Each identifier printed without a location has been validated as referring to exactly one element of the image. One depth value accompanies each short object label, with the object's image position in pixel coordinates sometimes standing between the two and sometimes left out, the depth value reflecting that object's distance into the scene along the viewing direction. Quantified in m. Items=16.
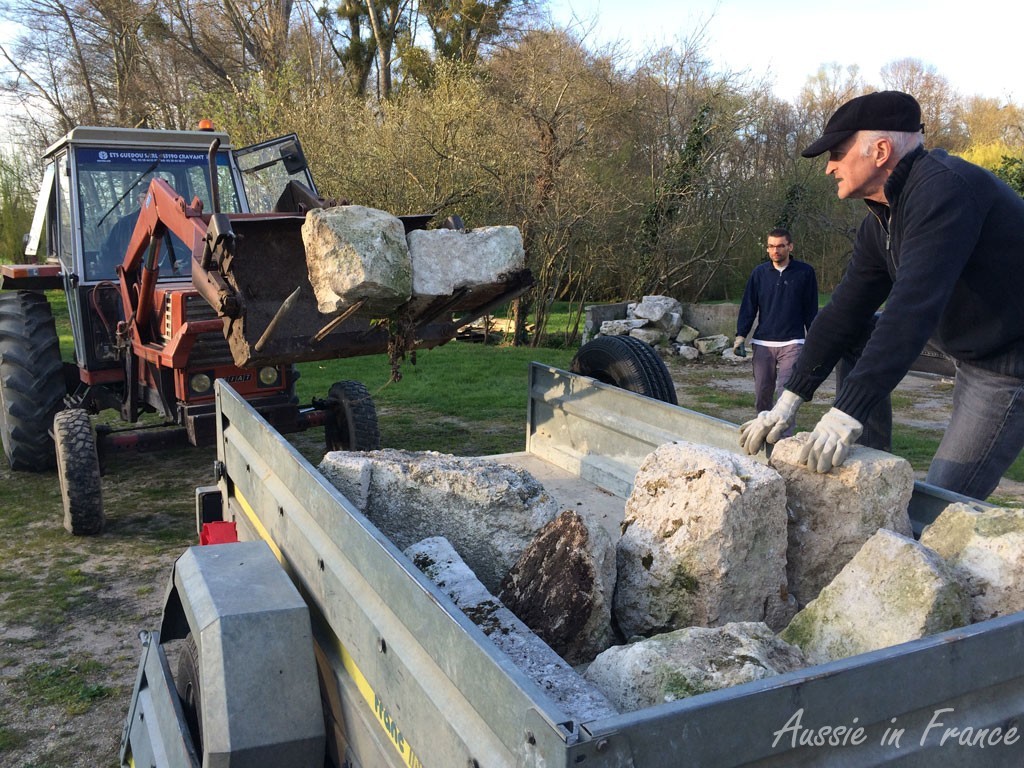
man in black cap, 2.31
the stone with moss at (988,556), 1.92
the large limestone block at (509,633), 1.58
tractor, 4.32
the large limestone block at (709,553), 2.19
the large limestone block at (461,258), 3.72
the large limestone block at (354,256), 3.41
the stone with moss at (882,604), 1.76
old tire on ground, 4.45
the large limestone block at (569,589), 2.10
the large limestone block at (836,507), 2.27
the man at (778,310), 6.61
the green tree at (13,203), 20.31
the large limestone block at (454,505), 2.62
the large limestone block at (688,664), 1.61
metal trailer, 1.23
